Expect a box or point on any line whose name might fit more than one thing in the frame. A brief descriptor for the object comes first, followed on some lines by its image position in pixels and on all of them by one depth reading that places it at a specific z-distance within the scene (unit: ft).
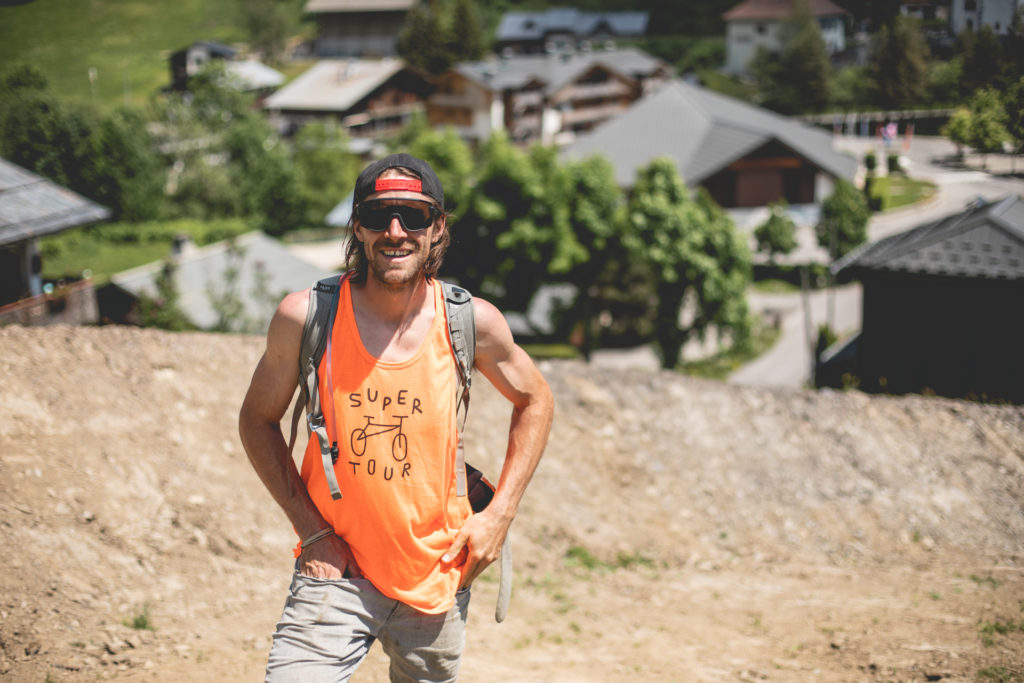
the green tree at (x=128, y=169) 96.63
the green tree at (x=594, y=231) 101.86
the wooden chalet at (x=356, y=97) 204.33
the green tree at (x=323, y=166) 182.29
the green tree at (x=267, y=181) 172.04
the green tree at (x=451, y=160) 106.22
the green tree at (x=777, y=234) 129.29
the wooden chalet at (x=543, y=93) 229.04
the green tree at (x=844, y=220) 106.73
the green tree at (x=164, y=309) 64.54
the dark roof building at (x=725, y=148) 148.66
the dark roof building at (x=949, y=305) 43.68
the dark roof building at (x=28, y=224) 60.75
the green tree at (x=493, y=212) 101.71
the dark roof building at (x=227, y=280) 75.61
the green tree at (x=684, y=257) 94.48
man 11.81
